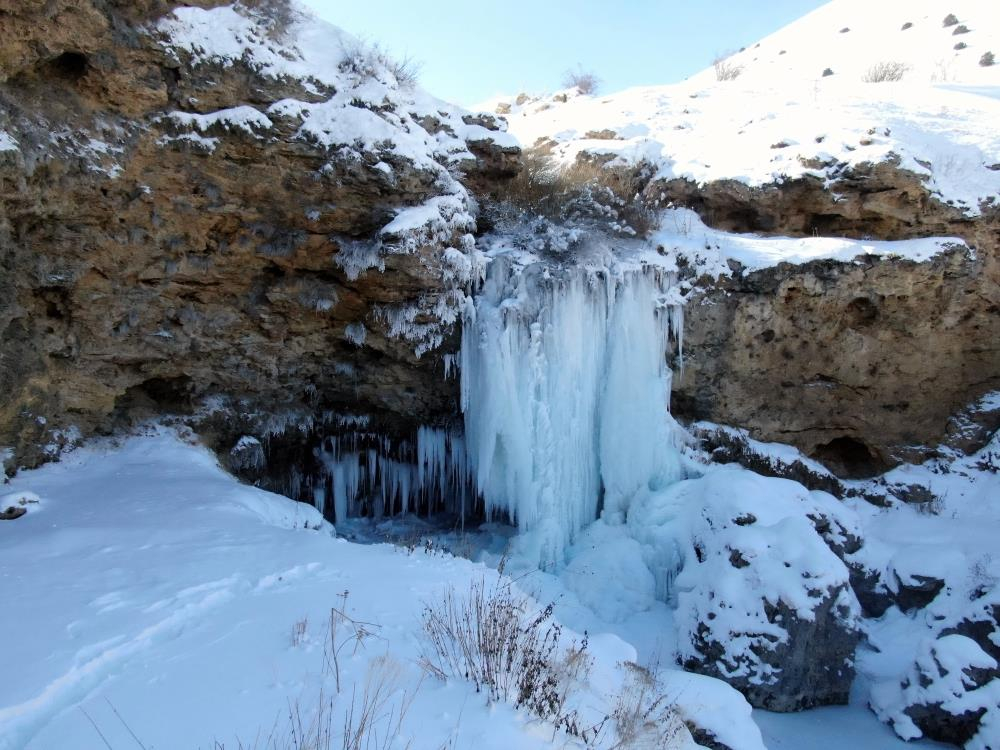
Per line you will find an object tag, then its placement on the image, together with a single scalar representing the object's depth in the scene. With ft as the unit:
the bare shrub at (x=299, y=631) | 12.39
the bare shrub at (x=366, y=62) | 28.04
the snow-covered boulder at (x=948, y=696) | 20.94
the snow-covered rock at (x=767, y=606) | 22.91
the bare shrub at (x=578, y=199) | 34.40
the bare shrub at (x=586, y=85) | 74.59
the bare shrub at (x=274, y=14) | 26.25
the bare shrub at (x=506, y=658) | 11.52
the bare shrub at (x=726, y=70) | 72.90
